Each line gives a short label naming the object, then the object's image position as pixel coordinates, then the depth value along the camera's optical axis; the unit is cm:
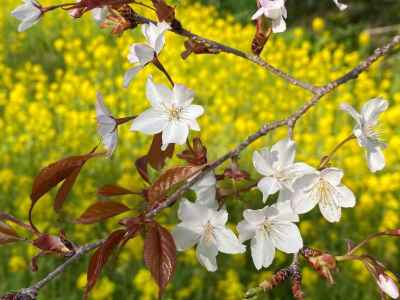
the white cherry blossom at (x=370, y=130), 67
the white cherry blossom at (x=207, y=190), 65
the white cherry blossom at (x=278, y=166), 63
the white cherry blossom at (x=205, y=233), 66
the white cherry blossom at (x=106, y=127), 66
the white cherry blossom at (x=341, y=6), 74
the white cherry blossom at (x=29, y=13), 70
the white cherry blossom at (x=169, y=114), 64
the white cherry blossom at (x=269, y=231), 64
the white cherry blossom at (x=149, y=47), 64
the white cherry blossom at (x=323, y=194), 62
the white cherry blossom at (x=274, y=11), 66
